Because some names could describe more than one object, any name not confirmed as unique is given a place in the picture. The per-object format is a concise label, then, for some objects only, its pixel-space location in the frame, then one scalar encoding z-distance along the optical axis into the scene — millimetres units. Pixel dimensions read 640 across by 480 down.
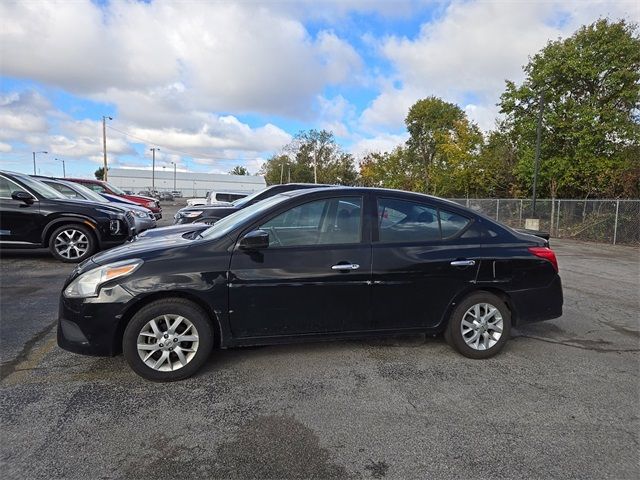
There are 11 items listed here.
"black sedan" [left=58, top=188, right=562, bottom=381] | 3490
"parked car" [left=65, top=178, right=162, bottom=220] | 16359
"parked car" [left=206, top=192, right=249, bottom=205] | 19434
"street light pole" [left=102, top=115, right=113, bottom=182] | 45375
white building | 105288
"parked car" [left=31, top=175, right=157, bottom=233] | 9889
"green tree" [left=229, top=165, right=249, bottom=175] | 143600
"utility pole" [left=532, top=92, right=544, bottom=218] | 18234
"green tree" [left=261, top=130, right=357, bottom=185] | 81438
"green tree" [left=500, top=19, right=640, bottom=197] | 18562
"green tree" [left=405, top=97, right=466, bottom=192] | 43231
